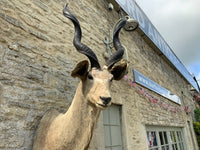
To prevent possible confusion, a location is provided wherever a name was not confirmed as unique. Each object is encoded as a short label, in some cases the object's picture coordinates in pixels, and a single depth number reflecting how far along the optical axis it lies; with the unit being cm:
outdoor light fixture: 462
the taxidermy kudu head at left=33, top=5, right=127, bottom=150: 180
